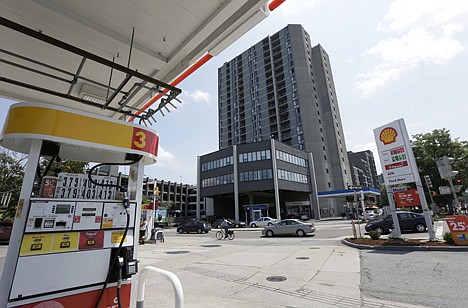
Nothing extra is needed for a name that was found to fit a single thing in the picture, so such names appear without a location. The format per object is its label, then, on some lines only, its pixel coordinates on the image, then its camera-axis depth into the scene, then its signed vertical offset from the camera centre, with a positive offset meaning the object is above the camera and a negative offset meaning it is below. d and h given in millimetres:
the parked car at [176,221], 48478 -354
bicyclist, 18662 -664
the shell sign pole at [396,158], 12797 +3059
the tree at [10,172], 18672 +4275
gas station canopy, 3488 +3171
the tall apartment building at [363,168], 85400 +19354
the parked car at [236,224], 36447 -995
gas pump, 2441 +5
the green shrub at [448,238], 10070 -1191
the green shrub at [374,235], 12555 -1170
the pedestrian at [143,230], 15727 -628
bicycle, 18562 -1347
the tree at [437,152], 33469 +8733
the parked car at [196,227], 27750 -927
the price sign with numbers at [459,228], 9613 -746
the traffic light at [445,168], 11238 +2048
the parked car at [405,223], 15812 -719
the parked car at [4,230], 17000 -293
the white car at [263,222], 32463 -721
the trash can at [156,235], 17000 -1076
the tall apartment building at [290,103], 60812 +32930
